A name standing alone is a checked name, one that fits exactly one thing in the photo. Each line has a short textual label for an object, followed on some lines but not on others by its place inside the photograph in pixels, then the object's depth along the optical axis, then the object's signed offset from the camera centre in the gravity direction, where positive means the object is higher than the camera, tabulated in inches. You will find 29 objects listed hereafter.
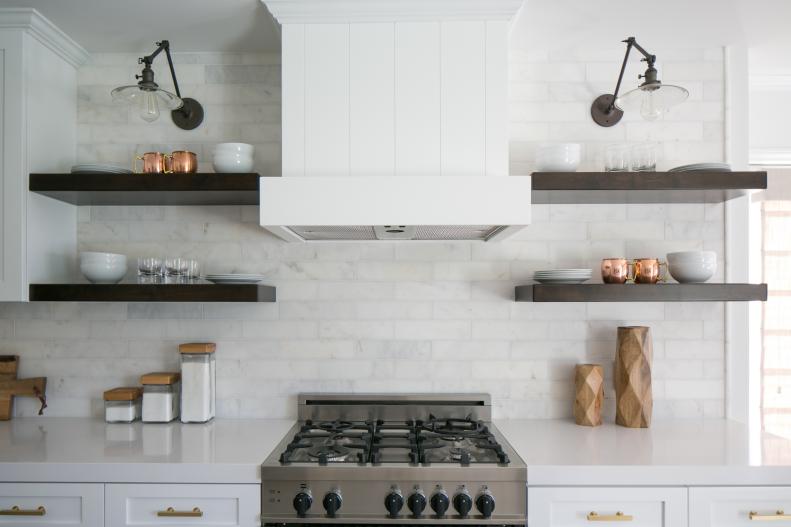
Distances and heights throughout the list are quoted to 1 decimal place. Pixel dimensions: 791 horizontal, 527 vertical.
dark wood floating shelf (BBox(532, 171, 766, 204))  84.9 +11.5
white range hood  80.4 +24.1
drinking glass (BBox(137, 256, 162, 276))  92.3 -1.8
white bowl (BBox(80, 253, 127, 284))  90.1 -1.8
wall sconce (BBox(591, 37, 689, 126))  82.0 +24.2
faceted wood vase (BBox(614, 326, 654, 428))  91.1 -19.7
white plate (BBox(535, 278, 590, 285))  89.4 -3.7
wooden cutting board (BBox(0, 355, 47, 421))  96.9 -22.7
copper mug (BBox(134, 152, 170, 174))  89.6 +14.8
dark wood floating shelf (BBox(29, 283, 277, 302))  87.4 -5.7
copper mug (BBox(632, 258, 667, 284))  89.8 -2.0
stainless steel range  70.9 -29.3
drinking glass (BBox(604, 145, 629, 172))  90.9 +16.1
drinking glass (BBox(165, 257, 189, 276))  92.9 -1.7
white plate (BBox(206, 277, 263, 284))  90.9 -3.9
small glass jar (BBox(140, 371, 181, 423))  93.2 -23.5
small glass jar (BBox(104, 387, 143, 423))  94.0 -25.4
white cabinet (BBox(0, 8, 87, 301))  86.4 +17.9
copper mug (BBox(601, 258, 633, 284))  89.3 -2.0
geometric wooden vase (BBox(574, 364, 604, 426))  92.1 -22.6
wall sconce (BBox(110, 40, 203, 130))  82.5 +24.1
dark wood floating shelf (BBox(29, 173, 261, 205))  85.7 +11.0
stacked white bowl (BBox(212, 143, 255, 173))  88.4 +15.6
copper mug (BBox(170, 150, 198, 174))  89.9 +15.0
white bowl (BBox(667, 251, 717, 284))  87.4 -1.1
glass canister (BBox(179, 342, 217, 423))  93.8 -21.7
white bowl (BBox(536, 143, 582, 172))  87.1 +15.6
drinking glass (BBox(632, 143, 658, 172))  90.0 +16.0
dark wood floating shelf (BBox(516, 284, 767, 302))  86.0 -5.3
